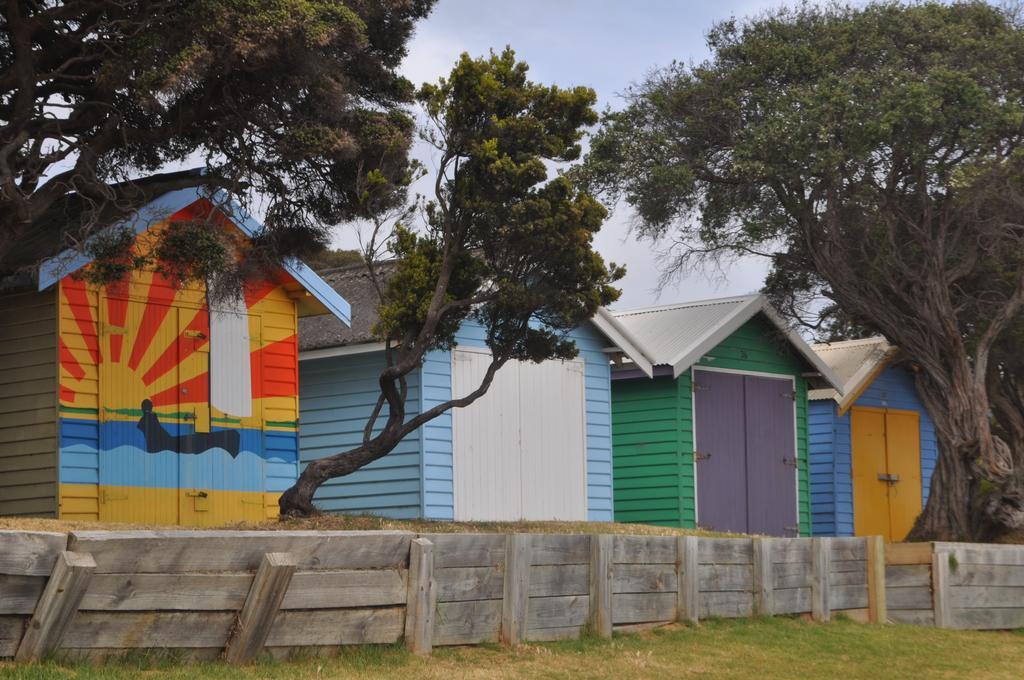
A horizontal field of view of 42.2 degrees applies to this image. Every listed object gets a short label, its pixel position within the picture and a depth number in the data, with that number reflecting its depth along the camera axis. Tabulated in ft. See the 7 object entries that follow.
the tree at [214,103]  39.04
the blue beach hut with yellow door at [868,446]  83.15
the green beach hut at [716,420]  70.23
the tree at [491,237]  44.73
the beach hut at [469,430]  59.93
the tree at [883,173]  66.03
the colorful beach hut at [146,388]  46.44
